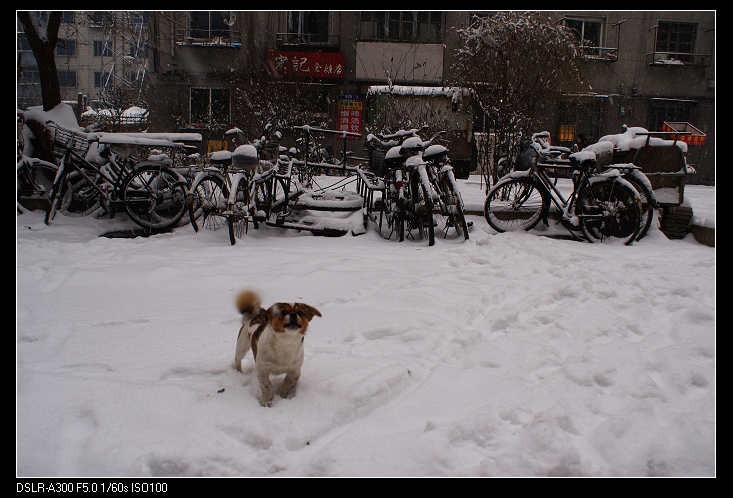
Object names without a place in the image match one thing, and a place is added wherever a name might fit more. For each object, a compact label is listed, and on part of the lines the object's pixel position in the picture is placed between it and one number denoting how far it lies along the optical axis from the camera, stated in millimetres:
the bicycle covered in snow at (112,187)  6559
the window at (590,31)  19406
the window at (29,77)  42188
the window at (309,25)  18703
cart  6746
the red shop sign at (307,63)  17172
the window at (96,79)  41500
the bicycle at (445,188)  5938
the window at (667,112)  19672
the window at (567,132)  19141
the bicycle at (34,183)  7023
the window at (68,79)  41156
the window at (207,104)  18516
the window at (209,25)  18639
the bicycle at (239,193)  5730
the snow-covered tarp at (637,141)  6863
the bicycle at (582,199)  6172
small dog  2117
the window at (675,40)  19622
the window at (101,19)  10434
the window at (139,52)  27780
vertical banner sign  18625
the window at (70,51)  38831
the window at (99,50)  38241
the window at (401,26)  18656
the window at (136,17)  13433
